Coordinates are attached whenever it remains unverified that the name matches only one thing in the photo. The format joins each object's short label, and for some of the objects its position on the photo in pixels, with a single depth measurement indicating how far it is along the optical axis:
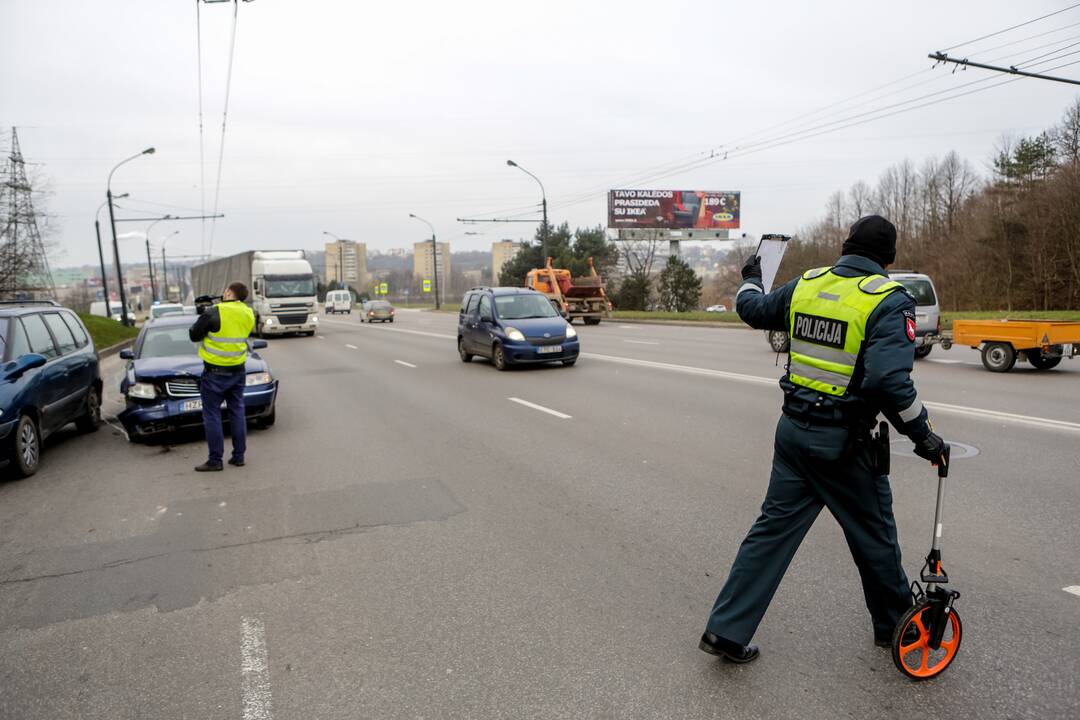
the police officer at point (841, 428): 2.90
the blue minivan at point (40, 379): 7.04
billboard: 60.62
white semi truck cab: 29.81
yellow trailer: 12.31
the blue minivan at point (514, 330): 14.93
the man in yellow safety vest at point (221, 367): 7.15
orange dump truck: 36.00
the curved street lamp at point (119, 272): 36.88
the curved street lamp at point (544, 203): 39.42
